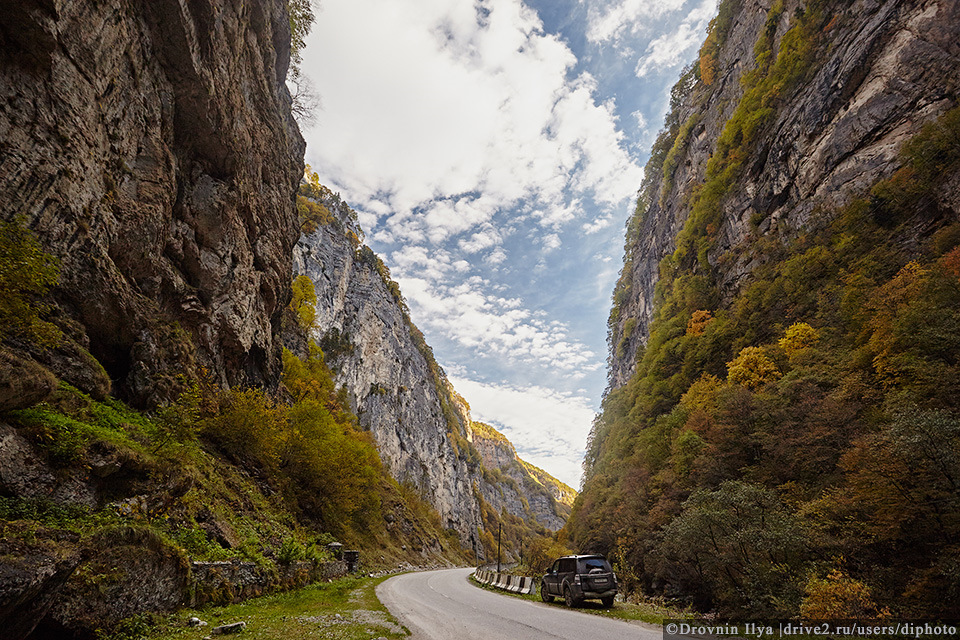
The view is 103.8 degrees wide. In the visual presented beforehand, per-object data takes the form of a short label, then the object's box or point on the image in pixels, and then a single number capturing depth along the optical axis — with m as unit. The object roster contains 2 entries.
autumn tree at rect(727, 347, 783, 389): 20.95
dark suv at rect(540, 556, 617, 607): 12.47
